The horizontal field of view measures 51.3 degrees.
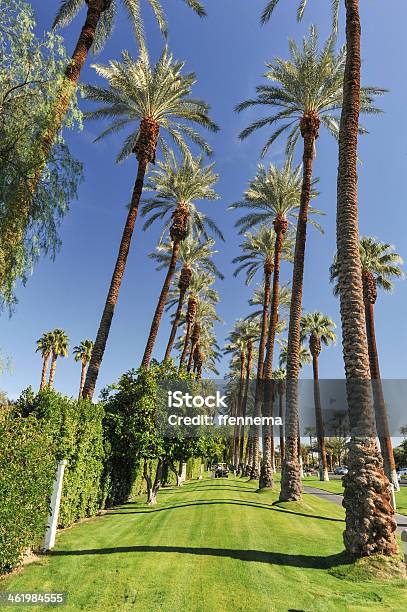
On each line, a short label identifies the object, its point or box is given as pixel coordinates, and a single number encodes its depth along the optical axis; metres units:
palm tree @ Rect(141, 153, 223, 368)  28.16
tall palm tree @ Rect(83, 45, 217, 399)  20.56
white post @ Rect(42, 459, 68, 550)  9.21
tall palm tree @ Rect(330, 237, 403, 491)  27.47
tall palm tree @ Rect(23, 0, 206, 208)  11.18
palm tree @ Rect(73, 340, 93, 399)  68.88
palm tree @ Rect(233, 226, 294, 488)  32.56
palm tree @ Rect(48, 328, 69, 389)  64.12
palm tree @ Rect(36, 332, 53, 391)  63.73
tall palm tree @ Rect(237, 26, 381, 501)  18.23
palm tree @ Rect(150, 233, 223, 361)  34.97
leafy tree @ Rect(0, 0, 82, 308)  10.24
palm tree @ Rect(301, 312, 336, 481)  45.72
